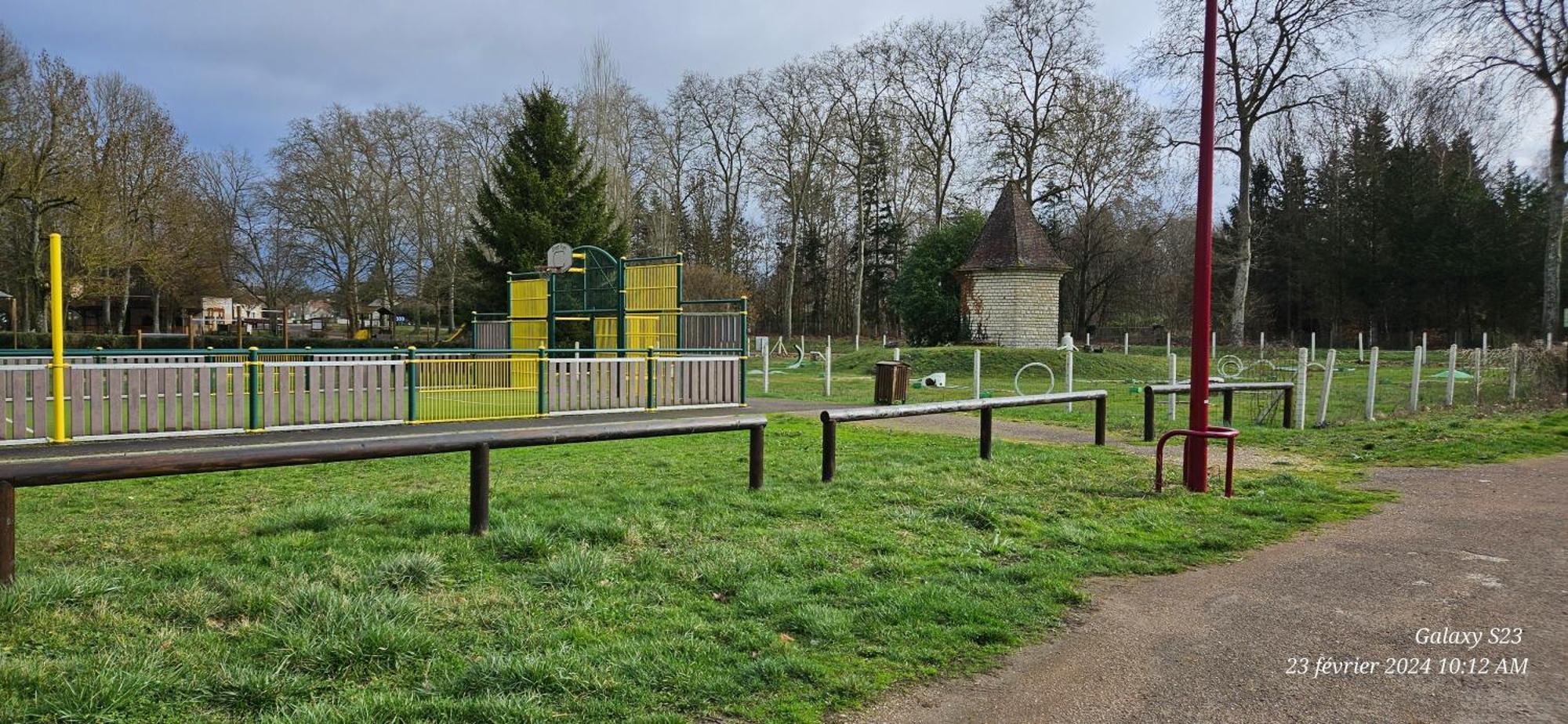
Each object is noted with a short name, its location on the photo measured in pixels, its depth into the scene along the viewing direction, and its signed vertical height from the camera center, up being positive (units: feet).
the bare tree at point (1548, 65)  86.48 +26.61
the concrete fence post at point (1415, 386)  50.14 -2.61
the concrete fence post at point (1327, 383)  45.34 -2.20
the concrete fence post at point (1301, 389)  45.29 -2.60
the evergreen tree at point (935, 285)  131.34 +7.15
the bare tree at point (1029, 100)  157.28 +41.49
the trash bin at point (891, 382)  63.21 -3.42
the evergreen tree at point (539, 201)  112.16 +16.07
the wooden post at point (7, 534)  14.05 -3.32
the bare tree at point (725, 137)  184.03 +40.29
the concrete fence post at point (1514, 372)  55.06 -1.90
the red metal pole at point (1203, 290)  25.30 +1.31
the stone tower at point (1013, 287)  118.83 +6.24
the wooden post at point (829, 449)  25.99 -3.39
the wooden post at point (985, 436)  30.86 -3.45
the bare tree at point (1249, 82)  122.01 +34.78
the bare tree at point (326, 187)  171.12 +26.07
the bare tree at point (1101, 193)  158.81 +27.36
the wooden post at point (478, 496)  18.70 -3.47
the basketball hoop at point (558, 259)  72.84 +5.63
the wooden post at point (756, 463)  24.80 -3.61
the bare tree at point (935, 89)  168.45 +46.07
